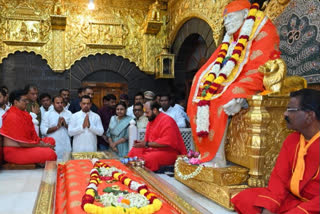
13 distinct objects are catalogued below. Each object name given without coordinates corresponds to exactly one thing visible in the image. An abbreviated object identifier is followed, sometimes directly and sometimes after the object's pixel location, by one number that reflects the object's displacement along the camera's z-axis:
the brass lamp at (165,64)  8.45
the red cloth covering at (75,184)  2.42
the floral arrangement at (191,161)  3.26
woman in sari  5.31
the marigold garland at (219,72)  3.30
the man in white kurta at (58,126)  5.39
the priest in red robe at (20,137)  4.43
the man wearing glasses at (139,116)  5.44
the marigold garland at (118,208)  2.22
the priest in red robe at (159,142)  4.38
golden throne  2.91
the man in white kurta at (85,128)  5.26
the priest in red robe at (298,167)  2.00
